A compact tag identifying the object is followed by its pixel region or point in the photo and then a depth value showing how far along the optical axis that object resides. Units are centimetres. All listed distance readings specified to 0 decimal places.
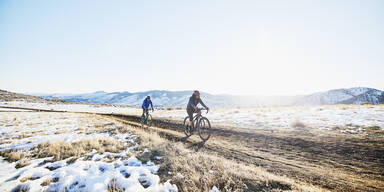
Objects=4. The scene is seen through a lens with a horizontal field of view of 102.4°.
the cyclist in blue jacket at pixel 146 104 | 1476
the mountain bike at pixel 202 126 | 928
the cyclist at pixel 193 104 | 936
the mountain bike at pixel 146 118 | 1503
